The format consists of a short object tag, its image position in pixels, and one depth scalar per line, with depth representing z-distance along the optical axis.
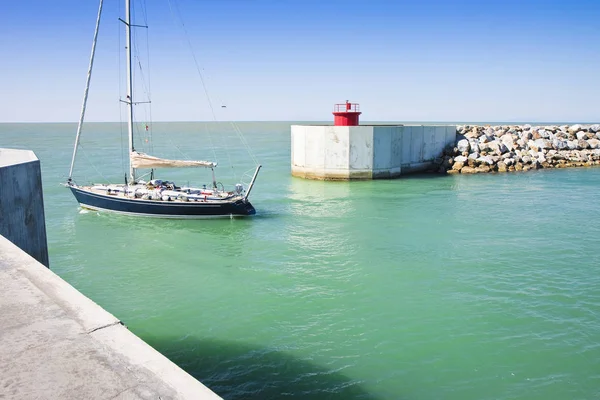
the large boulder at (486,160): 40.12
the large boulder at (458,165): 39.72
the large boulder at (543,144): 43.24
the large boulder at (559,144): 43.81
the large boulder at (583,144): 44.98
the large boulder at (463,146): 41.34
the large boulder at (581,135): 46.20
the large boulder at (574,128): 46.91
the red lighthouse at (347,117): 36.84
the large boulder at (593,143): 45.16
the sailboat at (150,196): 22.50
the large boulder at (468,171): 39.41
